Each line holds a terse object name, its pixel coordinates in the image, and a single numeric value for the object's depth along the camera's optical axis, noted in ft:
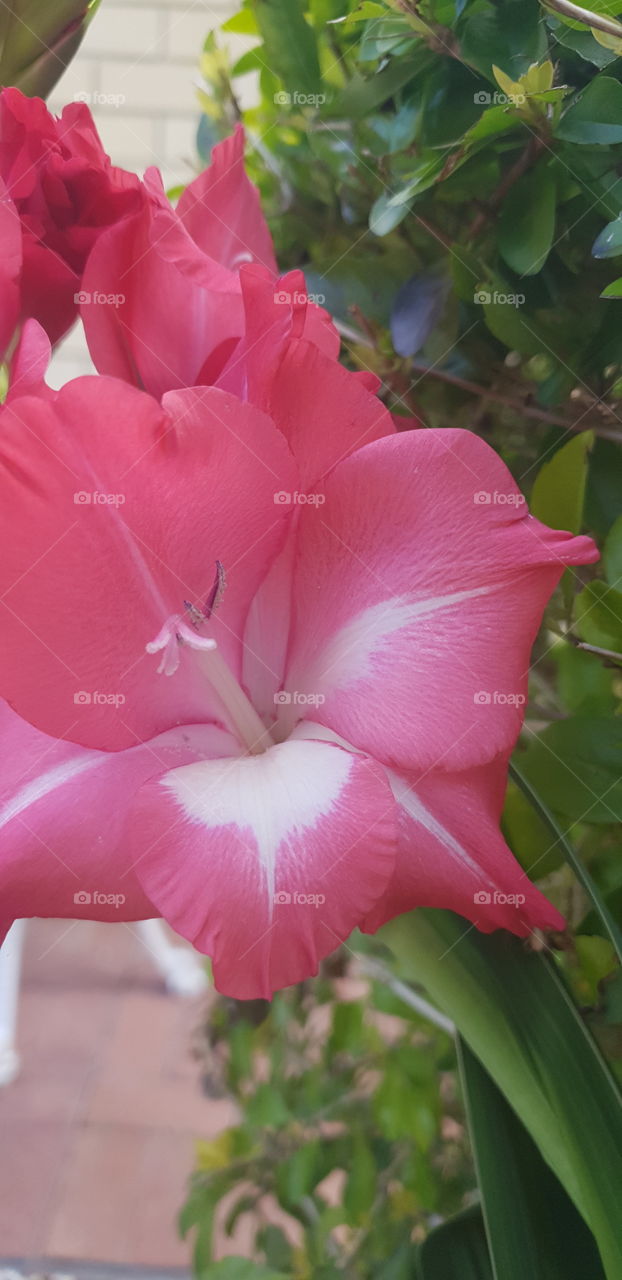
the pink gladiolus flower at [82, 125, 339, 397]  0.73
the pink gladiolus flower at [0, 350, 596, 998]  0.60
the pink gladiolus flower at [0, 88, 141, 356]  0.71
